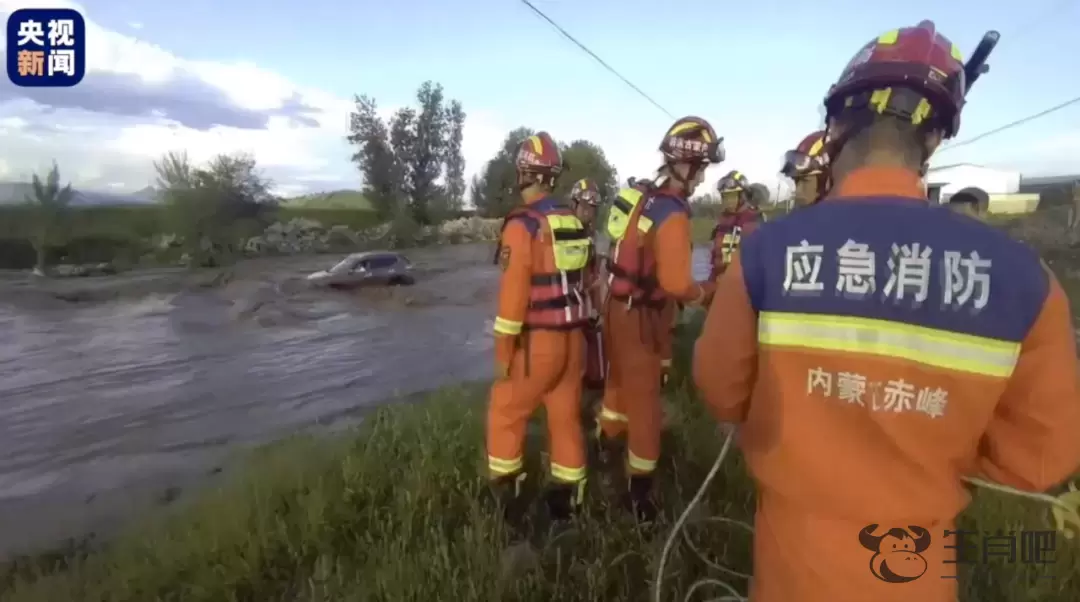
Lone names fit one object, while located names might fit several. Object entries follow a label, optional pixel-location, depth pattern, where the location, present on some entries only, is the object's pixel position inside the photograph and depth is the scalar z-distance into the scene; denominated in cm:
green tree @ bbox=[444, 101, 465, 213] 4316
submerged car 1991
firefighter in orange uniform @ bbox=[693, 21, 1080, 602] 140
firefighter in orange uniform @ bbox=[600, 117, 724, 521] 396
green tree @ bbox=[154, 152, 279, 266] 2605
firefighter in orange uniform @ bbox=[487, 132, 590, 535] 362
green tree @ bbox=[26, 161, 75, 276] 2103
